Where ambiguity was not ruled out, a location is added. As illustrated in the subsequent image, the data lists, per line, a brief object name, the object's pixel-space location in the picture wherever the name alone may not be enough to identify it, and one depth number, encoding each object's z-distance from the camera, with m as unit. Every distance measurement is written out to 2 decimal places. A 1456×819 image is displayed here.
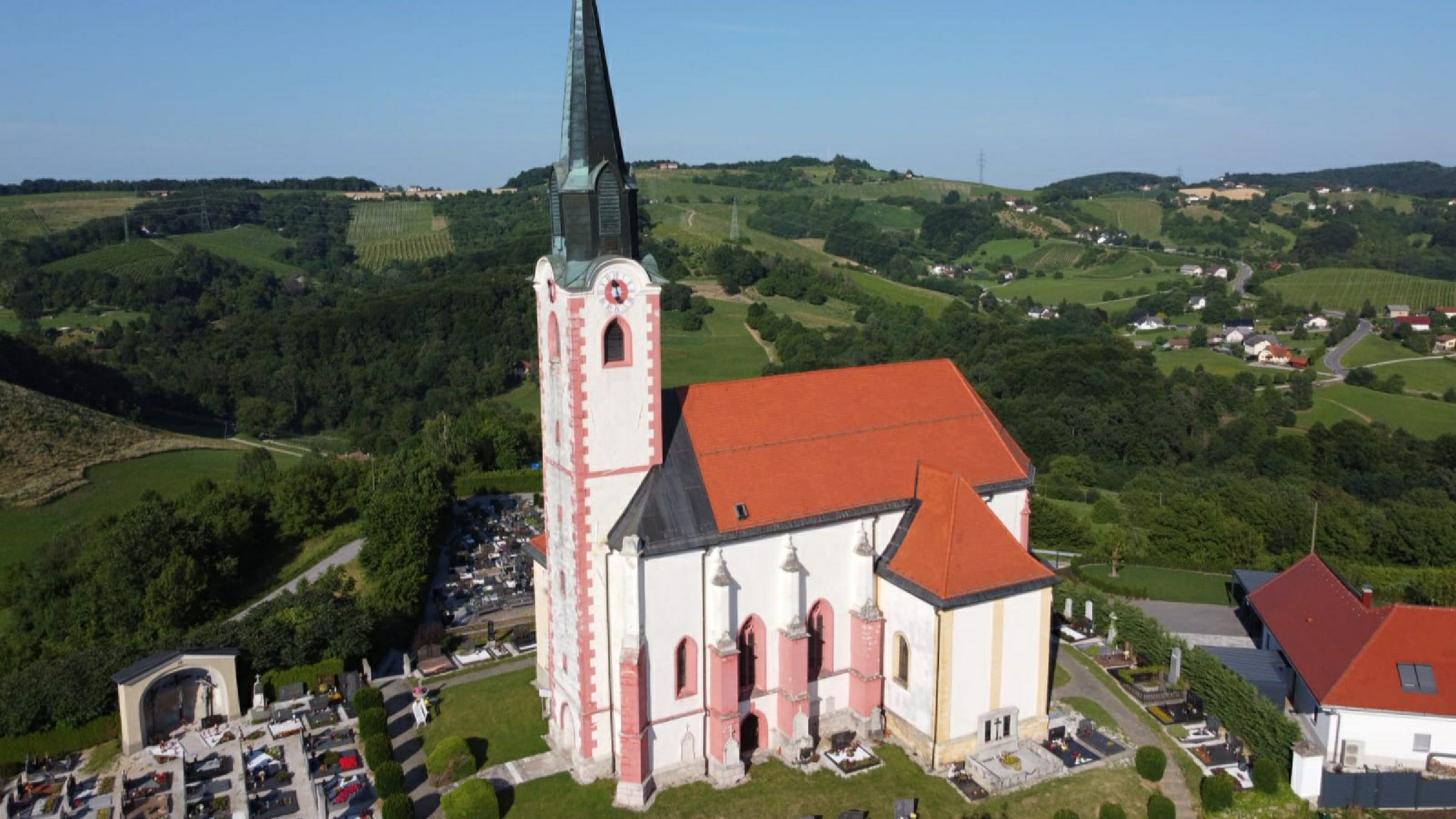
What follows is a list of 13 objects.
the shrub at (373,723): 35.38
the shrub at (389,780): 31.56
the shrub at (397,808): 29.70
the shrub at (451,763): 32.88
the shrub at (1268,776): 31.98
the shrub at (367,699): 36.94
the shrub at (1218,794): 31.23
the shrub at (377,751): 33.22
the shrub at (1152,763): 32.66
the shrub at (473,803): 29.97
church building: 30.53
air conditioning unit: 34.22
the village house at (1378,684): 33.69
